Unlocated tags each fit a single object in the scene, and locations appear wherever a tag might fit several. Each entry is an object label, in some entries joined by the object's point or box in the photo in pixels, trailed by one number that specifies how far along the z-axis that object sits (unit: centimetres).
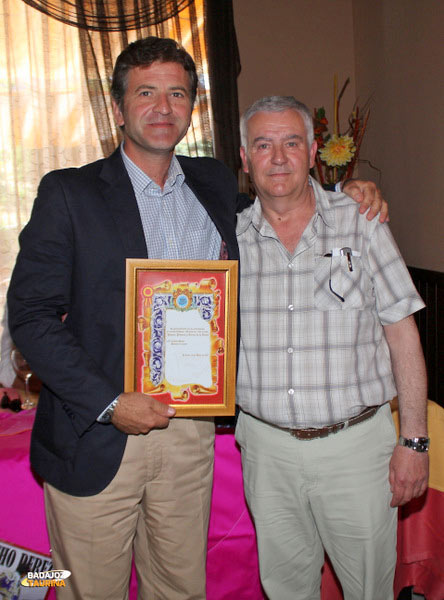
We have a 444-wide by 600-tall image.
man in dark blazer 136
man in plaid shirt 151
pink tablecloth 187
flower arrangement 314
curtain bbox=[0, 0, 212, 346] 394
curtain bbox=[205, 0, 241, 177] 411
